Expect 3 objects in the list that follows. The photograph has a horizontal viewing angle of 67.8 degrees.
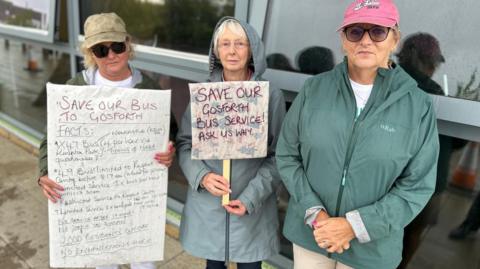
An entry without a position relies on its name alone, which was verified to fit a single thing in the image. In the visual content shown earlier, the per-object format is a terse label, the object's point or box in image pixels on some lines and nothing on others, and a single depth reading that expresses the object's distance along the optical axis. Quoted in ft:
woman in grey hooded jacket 5.56
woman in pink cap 4.38
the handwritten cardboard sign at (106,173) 5.67
